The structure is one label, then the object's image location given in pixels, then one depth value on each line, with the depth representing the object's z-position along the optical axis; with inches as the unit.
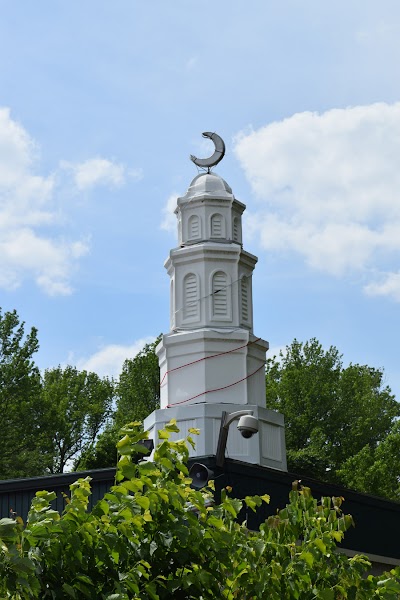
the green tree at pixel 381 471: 1904.5
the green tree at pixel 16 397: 2082.9
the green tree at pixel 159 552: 351.3
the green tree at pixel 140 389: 2428.6
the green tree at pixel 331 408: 2320.4
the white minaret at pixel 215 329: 1095.6
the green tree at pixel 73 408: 2465.6
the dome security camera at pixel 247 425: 692.7
